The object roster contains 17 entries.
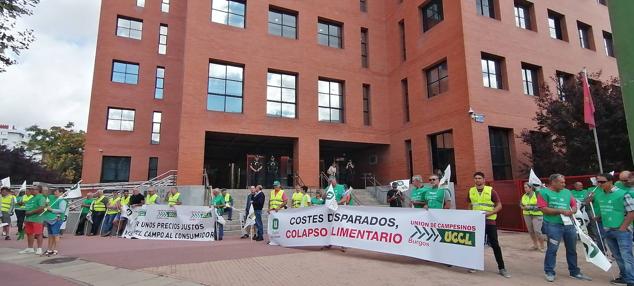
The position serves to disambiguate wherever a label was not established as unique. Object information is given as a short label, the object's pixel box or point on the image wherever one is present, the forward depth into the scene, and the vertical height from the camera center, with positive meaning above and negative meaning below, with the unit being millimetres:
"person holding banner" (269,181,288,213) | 12133 -333
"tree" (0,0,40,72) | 7725 +3785
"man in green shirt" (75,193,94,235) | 15305 -1022
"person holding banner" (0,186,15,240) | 14008 -588
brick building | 18547 +6159
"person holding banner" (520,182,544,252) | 10000 -791
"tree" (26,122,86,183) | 45281 +5364
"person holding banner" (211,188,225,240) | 13025 -591
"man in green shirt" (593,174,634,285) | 6188 -600
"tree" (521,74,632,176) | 14797 +2189
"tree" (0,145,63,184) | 31172 +2077
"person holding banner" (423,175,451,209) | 8156 -183
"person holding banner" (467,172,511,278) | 6949 -345
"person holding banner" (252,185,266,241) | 12467 -581
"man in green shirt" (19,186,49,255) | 9688 -644
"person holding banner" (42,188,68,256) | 9875 -833
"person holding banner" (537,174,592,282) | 6625 -667
